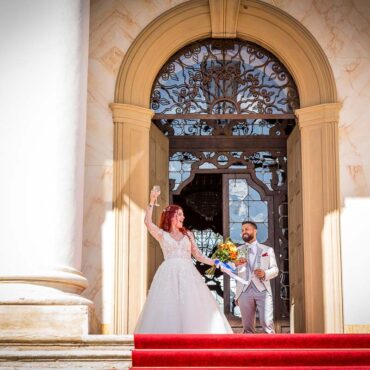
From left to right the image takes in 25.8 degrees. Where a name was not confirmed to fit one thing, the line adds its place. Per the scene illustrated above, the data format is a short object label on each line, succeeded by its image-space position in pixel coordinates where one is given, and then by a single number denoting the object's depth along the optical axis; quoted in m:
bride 8.84
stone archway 10.23
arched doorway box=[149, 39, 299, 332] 11.28
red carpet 6.45
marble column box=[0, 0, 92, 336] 6.96
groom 9.97
